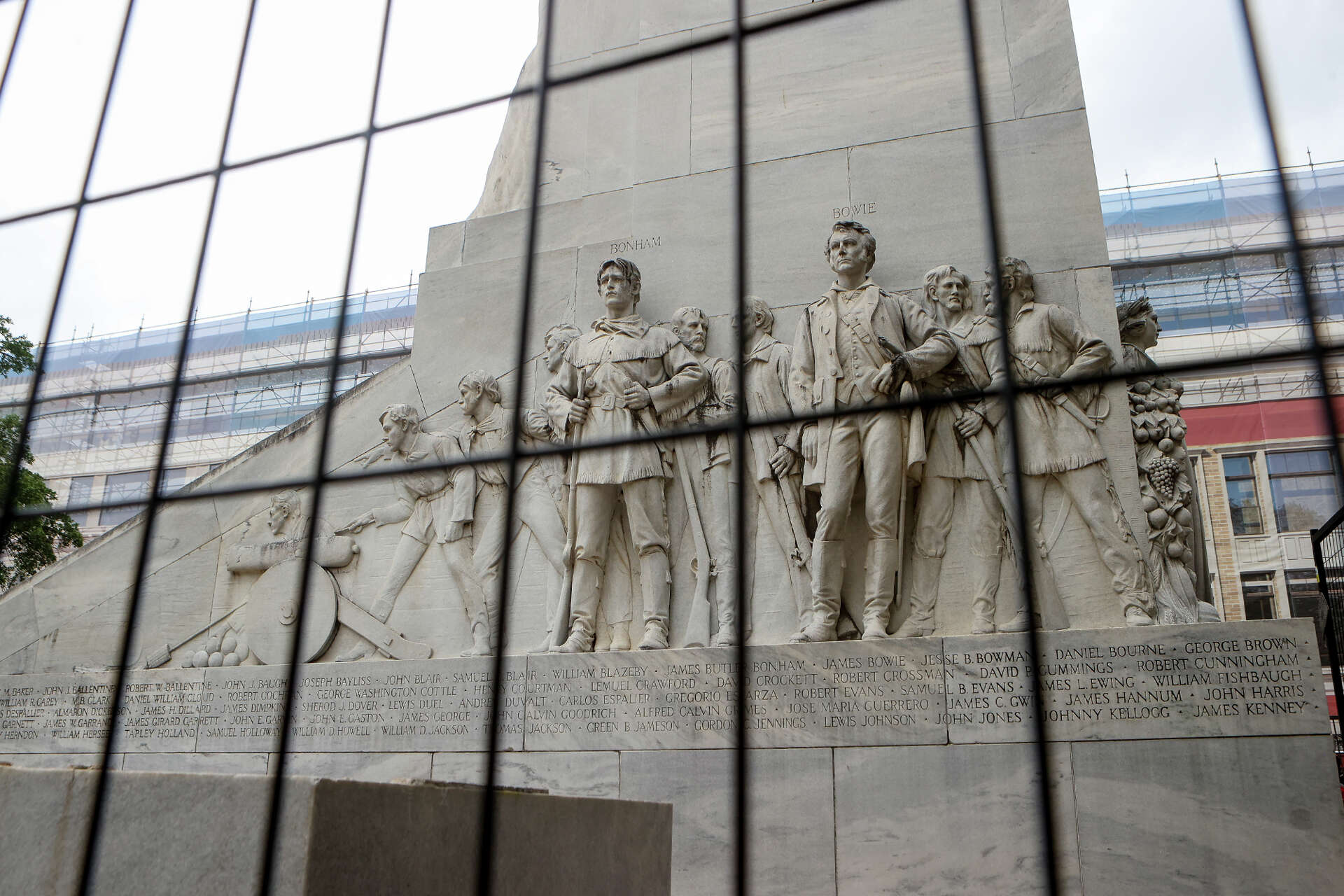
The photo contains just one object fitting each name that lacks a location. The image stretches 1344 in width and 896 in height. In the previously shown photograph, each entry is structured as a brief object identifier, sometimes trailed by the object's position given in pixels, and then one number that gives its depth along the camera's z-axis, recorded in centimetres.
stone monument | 643
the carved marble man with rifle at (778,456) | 779
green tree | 1098
